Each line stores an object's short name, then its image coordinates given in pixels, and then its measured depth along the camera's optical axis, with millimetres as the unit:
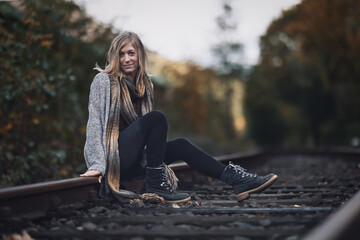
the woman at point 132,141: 3096
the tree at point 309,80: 15630
